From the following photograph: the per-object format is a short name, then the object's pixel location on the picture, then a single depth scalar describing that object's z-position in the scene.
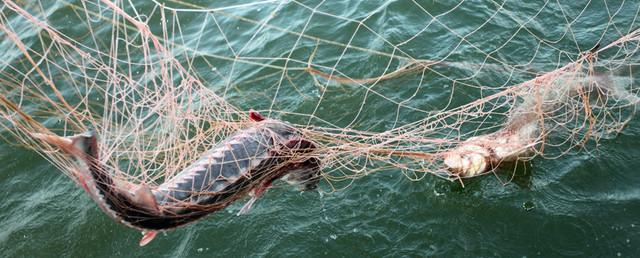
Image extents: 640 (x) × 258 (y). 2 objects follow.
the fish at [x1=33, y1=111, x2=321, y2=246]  3.90
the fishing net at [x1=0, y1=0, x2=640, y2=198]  6.40
